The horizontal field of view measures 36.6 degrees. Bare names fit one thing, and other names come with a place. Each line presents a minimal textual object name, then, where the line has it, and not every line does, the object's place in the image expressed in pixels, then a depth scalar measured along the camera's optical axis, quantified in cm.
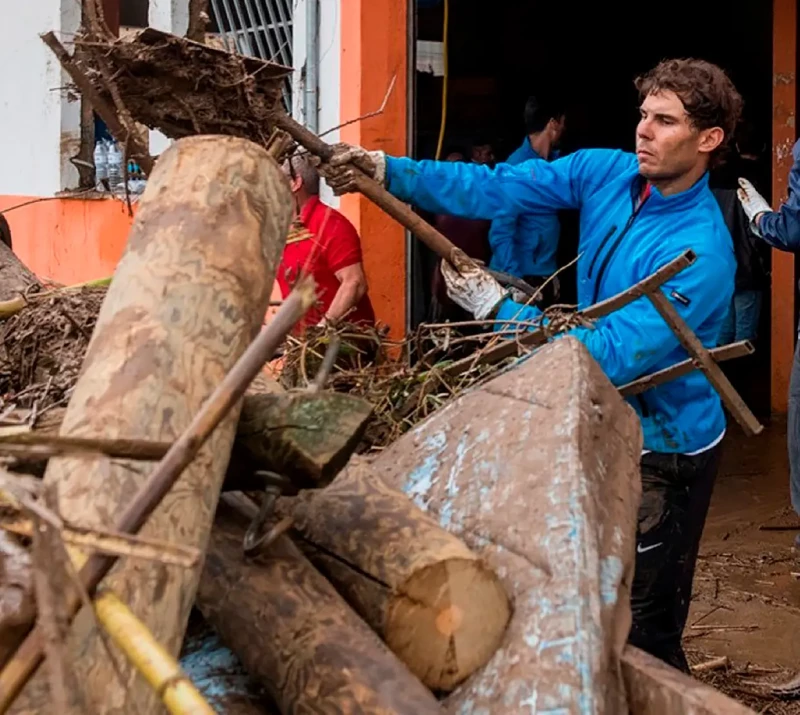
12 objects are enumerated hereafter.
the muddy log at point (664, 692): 172
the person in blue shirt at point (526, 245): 517
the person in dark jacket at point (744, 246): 703
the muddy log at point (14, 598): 117
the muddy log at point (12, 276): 421
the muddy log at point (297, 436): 185
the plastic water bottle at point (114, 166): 830
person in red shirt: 534
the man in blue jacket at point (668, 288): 328
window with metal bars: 690
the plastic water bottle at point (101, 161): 865
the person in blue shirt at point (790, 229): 500
